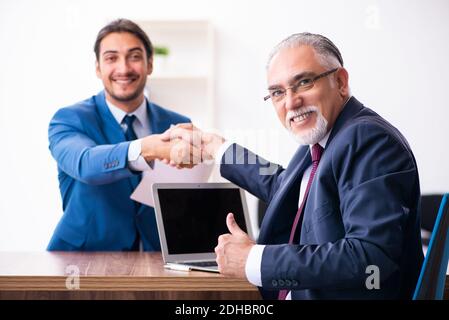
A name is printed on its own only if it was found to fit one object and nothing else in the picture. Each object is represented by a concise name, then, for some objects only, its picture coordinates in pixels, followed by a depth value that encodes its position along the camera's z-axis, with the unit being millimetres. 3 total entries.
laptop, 1606
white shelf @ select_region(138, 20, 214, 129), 3629
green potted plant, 3590
